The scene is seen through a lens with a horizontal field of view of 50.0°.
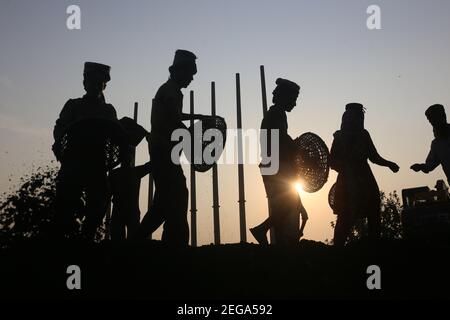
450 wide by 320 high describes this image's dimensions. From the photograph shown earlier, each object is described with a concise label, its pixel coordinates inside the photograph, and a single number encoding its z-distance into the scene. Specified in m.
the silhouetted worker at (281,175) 6.27
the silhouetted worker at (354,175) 6.56
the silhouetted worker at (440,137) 6.97
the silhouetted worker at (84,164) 5.04
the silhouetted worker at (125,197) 6.57
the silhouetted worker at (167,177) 5.05
